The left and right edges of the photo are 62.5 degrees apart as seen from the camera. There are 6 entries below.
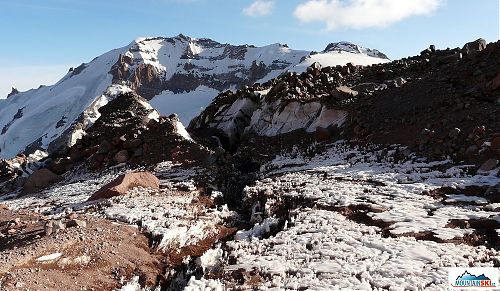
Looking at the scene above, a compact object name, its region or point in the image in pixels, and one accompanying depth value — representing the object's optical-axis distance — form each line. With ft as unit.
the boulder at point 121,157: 110.63
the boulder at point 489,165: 65.26
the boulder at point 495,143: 69.10
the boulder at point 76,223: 51.70
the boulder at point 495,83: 88.69
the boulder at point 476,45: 121.67
